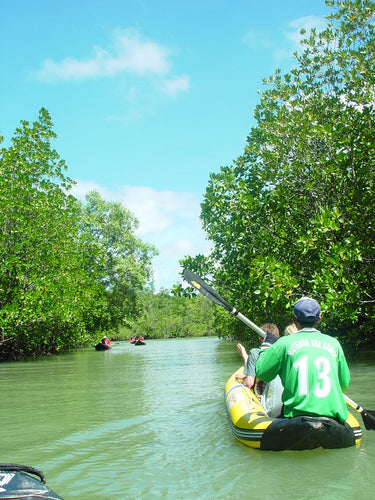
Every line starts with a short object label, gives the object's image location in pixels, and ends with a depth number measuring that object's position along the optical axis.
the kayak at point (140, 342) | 43.23
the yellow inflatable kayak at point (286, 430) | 4.65
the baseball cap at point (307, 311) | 4.64
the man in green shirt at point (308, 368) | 4.52
